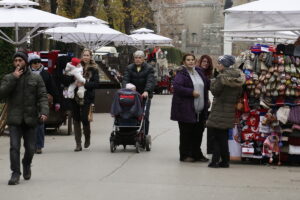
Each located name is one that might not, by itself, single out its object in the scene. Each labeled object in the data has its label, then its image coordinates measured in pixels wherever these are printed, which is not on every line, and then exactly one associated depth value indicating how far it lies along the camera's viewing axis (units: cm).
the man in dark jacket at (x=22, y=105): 1070
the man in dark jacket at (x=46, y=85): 1455
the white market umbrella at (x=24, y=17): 1745
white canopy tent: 1296
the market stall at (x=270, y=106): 1288
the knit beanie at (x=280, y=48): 1311
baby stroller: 1449
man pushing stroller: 1500
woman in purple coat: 1323
